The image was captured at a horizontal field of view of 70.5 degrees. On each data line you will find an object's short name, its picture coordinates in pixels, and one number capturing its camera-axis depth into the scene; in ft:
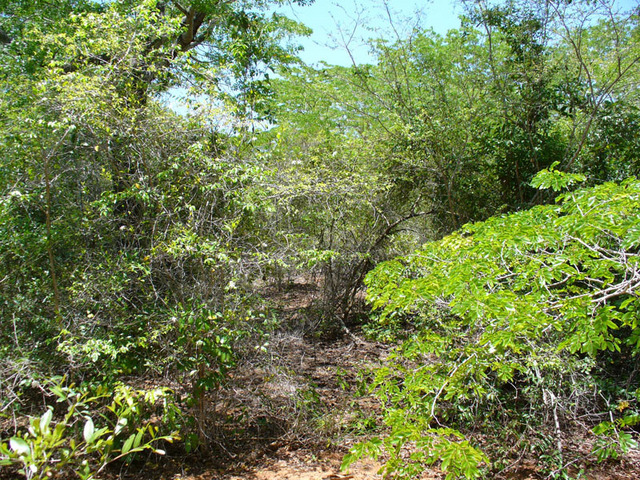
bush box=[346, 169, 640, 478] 7.74
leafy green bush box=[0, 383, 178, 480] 4.37
